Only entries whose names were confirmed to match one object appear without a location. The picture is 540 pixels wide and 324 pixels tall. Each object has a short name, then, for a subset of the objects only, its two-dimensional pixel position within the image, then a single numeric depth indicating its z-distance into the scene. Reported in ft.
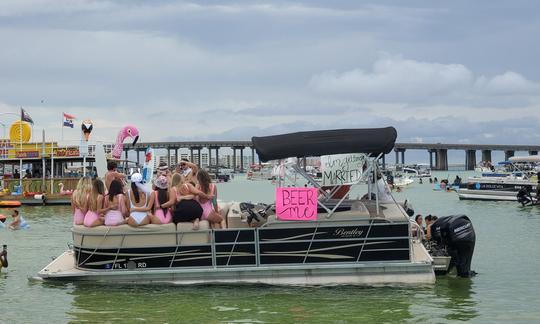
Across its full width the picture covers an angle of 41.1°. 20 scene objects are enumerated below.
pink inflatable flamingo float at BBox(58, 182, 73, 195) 143.74
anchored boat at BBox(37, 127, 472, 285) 42.52
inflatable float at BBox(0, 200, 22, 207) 137.28
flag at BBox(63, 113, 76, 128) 149.27
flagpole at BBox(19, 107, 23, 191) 150.74
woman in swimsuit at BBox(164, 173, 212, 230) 43.47
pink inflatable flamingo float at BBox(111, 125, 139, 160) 60.54
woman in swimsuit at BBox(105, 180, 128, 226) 44.15
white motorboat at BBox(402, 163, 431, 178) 482.12
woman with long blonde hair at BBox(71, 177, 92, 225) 45.27
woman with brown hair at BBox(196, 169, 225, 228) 43.80
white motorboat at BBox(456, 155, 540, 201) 156.04
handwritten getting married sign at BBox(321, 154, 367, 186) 44.33
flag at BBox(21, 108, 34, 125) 164.55
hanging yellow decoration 170.30
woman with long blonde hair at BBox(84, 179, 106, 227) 44.39
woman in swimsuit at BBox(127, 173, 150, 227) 43.62
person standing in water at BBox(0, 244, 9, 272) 52.41
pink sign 42.68
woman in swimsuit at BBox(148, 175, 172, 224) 43.75
